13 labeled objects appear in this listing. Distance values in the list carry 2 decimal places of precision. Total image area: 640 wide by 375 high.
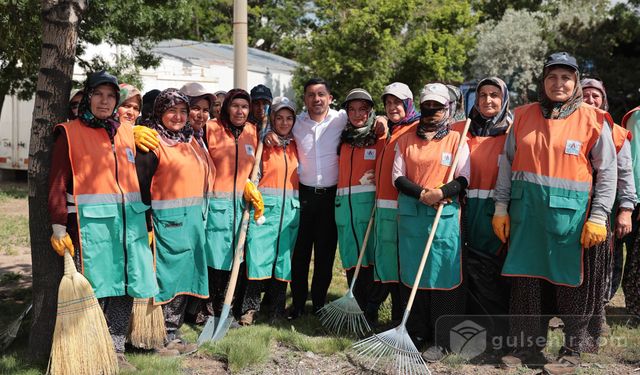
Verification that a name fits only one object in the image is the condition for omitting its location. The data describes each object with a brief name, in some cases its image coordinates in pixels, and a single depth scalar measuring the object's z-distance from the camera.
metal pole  6.94
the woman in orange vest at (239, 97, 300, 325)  5.18
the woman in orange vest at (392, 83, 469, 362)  4.49
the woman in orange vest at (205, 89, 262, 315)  4.99
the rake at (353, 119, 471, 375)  4.25
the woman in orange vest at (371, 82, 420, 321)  4.86
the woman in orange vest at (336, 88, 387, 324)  5.12
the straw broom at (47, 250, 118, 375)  3.75
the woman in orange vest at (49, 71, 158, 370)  3.81
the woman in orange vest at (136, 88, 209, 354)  4.39
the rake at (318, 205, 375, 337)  5.10
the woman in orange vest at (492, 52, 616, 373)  4.10
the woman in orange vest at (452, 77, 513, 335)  4.65
